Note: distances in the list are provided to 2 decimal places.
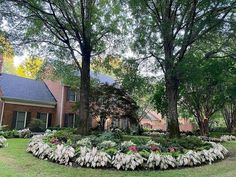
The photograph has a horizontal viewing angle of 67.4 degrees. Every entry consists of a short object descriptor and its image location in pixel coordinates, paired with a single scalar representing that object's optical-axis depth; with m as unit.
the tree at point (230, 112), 14.84
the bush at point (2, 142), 8.30
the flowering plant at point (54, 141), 7.48
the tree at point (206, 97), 10.79
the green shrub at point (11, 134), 11.94
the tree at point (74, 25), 9.71
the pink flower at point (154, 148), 6.37
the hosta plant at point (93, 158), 5.80
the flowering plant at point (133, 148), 6.08
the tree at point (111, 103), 15.42
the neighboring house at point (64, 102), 19.09
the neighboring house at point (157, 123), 30.11
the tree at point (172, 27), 8.92
